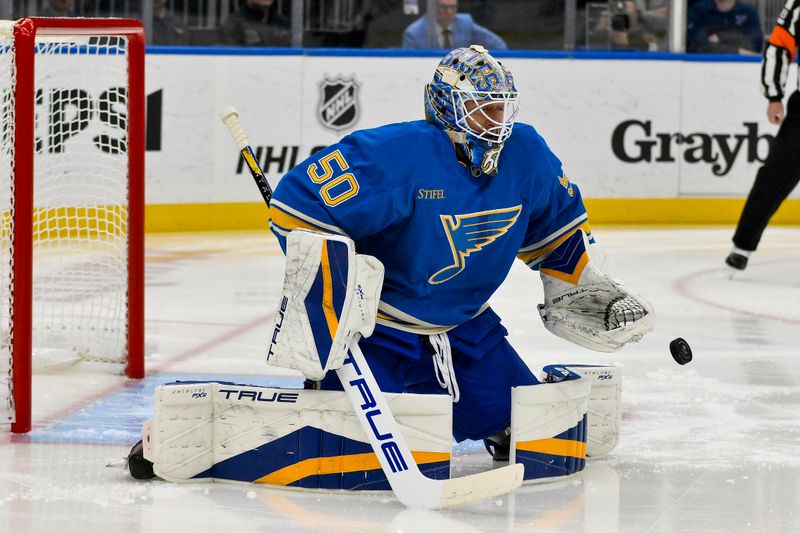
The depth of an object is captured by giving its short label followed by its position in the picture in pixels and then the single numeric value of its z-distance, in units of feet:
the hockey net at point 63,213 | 19.33
